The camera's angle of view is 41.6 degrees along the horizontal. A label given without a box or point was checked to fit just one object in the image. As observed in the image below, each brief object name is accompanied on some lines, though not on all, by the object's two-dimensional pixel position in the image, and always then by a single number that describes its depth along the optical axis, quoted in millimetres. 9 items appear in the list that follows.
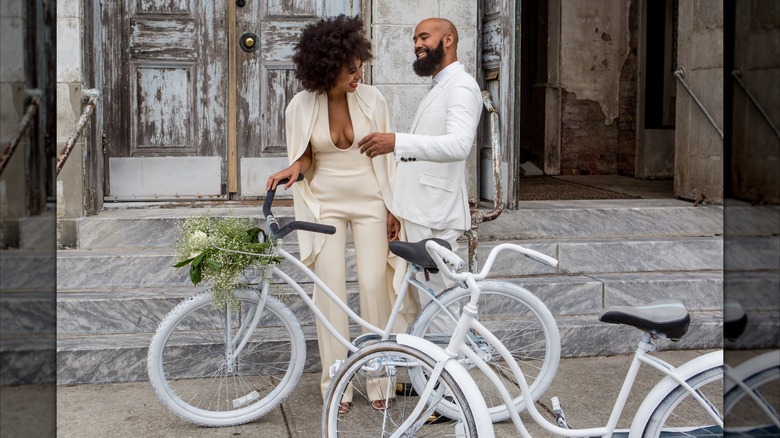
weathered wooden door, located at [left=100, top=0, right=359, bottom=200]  7824
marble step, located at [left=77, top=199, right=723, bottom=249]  7395
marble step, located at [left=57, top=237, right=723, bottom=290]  6594
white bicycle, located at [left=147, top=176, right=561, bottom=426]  4633
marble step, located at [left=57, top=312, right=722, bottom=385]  5598
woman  5094
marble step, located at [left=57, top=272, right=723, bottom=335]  6066
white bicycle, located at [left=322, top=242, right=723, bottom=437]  3277
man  4996
